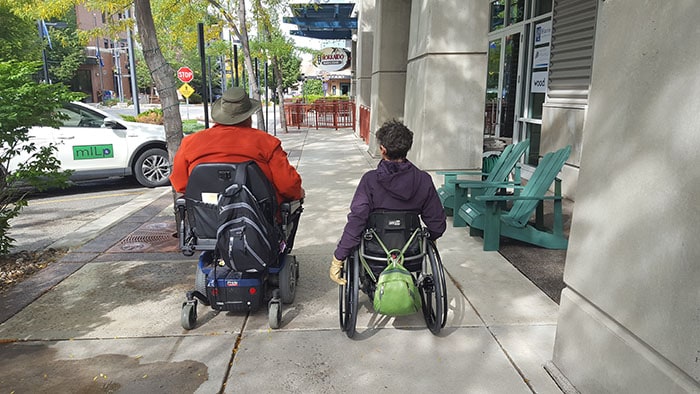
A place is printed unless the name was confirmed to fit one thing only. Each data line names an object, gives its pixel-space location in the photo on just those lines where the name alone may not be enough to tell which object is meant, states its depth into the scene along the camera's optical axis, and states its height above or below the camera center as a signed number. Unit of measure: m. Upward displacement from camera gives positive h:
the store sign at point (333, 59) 30.32 +2.34
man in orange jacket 3.57 -0.35
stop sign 18.75 +0.86
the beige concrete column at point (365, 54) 17.20 +1.52
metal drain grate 5.73 -1.68
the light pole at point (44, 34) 25.98 +4.11
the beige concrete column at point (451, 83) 7.42 +0.23
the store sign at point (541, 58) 9.16 +0.76
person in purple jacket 3.32 -0.61
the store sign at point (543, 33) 8.96 +1.20
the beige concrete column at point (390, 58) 12.02 +0.97
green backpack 3.15 -1.20
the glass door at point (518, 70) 9.47 +0.61
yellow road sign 21.33 +0.28
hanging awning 22.69 +3.68
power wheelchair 3.44 -1.06
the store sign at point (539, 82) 9.16 +0.33
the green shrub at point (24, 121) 4.50 -0.22
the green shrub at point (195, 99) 68.26 -0.18
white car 8.89 -0.88
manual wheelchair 3.38 -1.08
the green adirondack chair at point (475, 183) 6.13 -1.01
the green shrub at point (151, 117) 18.22 -0.73
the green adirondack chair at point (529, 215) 5.24 -1.22
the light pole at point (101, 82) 62.36 +1.94
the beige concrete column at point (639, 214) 1.98 -0.50
